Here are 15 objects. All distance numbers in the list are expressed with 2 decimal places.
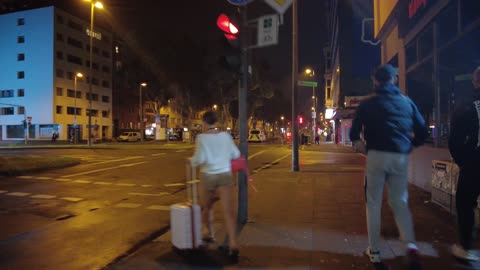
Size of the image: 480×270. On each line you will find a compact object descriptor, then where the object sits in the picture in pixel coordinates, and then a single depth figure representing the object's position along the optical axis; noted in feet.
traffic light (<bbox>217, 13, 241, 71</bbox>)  20.67
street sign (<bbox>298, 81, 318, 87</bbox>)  53.16
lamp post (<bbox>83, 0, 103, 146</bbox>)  107.65
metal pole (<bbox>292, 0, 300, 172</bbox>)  52.11
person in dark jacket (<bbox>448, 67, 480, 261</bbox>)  14.52
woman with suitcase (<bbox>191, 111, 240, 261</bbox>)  16.22
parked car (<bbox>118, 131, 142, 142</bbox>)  222.40
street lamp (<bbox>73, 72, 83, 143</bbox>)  169.58
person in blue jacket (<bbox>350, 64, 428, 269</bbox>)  13.76
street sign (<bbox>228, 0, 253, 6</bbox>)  21.15
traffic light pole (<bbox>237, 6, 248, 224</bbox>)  21.20
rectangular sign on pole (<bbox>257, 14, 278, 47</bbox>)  21.26
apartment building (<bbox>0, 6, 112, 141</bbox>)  215.92
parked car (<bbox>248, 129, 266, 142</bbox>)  196.03
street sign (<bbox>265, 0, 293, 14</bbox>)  22.99
